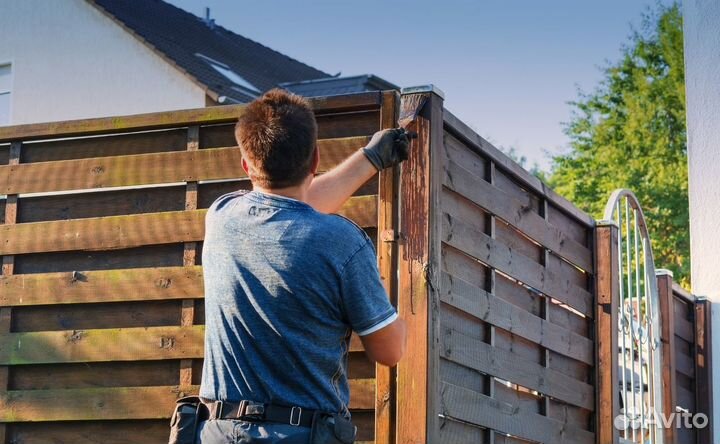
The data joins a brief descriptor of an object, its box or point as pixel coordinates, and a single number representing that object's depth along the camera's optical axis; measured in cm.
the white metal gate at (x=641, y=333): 547
